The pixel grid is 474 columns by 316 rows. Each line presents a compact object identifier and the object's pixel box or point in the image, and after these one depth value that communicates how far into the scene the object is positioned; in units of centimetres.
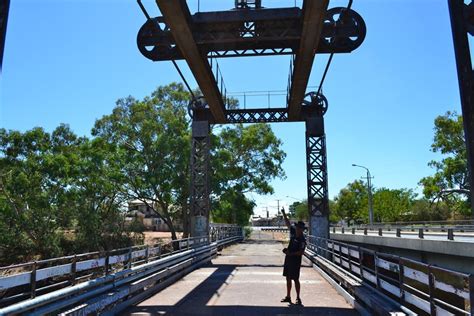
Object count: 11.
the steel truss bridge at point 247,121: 518
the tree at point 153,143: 3419
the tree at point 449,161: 5395
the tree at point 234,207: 4075
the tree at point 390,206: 7950
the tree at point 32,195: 2633
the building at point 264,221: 16618
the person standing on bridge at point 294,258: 908
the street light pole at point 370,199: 5888
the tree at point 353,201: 9806
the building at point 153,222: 8469
